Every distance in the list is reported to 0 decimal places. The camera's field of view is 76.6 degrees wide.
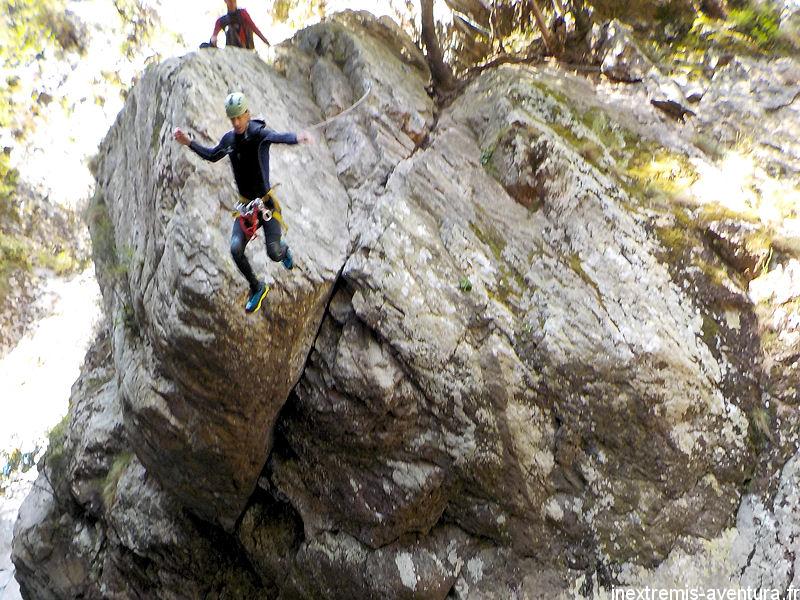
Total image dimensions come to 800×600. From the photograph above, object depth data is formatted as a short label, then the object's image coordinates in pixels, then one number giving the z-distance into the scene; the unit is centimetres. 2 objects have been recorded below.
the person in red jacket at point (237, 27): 824
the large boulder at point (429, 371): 617
